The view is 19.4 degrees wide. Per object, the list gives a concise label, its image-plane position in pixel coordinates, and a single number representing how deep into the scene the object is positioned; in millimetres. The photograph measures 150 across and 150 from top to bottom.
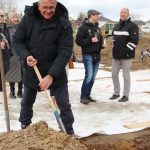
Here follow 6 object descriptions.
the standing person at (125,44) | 8352
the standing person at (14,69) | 8648
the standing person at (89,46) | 8219
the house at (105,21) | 85844
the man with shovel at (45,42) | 5109
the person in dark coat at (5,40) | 8086
